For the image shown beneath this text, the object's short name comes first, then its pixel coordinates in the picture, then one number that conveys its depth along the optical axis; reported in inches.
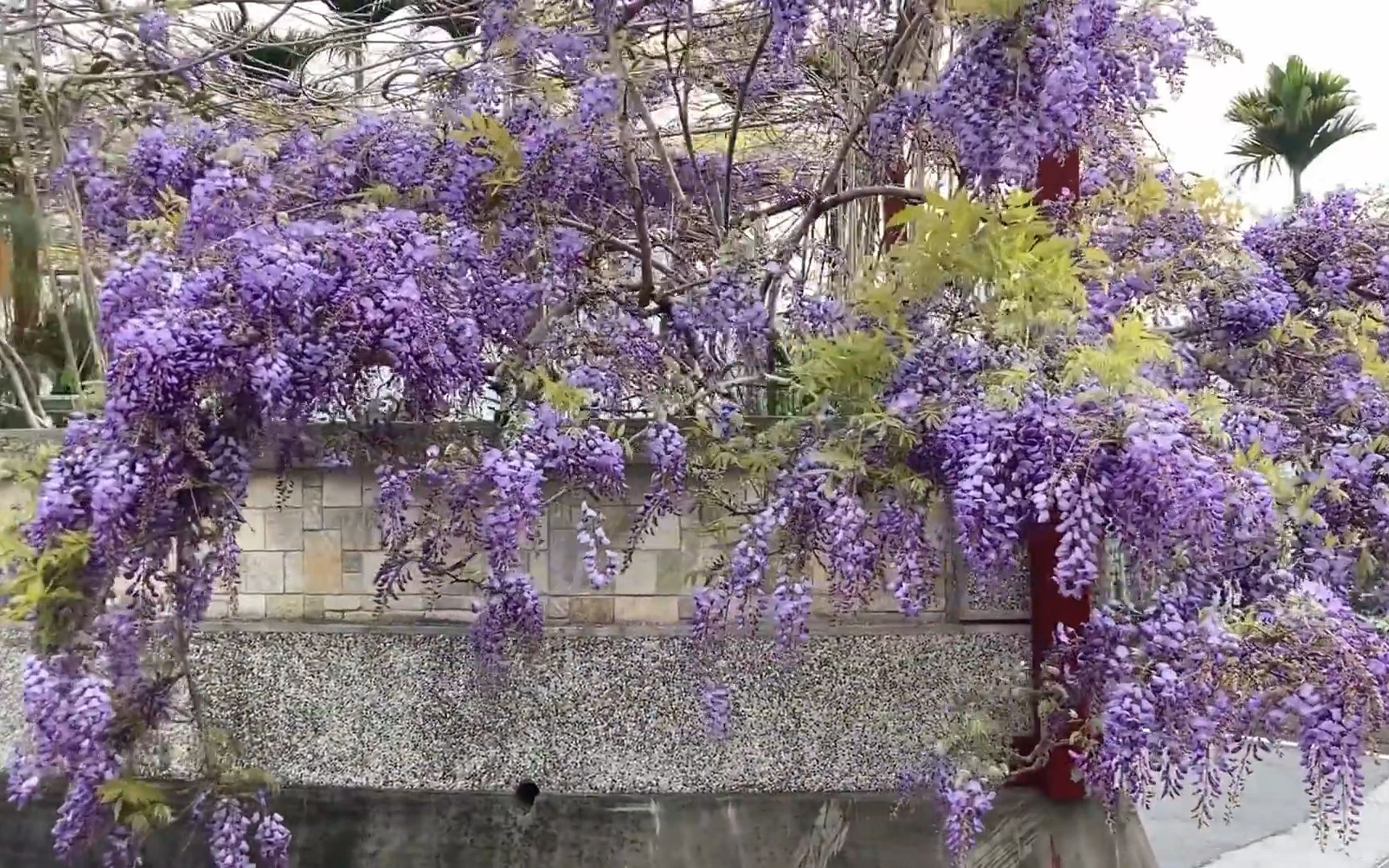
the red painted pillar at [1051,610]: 121.2
